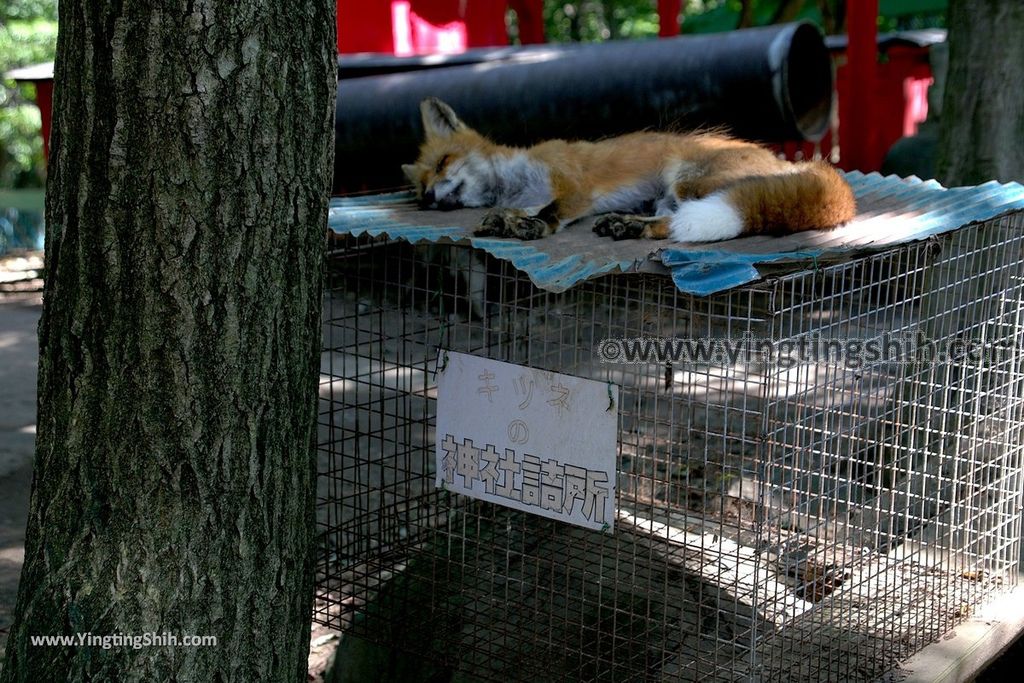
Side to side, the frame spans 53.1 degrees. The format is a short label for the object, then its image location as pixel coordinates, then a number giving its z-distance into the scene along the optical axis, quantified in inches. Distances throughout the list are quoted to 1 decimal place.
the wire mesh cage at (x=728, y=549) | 102.3
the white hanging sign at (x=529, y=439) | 98.3
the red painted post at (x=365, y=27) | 314.8
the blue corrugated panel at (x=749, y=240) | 89.0
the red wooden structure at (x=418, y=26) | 317.1
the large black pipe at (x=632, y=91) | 205.6
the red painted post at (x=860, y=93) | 299.6
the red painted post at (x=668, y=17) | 329.1
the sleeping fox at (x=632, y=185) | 112.2
